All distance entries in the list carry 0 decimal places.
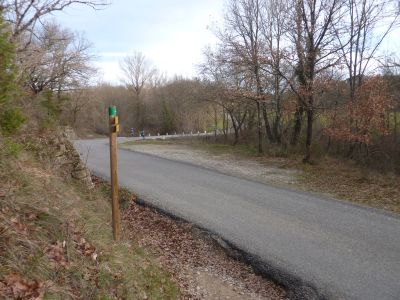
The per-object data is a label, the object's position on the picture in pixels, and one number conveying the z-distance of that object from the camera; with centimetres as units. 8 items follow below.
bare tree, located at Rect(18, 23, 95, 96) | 1188
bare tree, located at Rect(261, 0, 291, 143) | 1816
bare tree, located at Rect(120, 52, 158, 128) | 5388
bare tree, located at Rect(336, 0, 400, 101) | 1826
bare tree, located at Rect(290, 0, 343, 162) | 1590
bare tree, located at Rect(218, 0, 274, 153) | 1936
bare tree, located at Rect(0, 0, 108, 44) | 1141
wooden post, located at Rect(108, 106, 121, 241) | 531
